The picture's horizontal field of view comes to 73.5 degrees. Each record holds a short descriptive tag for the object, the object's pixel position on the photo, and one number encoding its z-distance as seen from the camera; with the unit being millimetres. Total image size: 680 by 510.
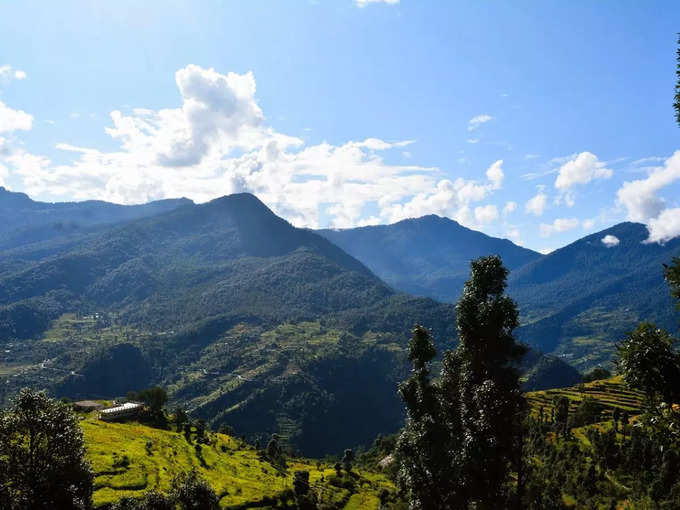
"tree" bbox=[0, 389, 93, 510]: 32281
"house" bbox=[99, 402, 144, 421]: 127312
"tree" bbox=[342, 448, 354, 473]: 157000
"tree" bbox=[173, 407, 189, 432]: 139625
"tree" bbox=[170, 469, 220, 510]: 48812
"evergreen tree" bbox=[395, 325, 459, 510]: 28781
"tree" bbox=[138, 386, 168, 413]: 141250
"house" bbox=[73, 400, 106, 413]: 136375
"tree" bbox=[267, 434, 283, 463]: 141350
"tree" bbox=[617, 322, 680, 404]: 18938
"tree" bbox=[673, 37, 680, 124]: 19341
